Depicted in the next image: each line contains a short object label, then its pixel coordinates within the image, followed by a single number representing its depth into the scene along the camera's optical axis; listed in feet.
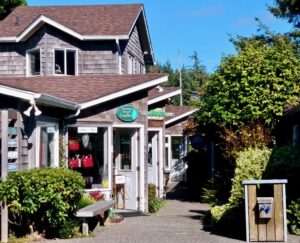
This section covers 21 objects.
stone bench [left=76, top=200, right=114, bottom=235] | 40.37
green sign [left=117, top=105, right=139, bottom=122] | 55.72
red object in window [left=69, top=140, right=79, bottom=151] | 52.20
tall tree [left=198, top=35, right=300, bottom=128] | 60.08
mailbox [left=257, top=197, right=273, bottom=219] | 37.88
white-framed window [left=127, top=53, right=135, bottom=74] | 80.30
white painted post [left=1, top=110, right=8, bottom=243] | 37.86
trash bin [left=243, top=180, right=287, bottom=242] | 37.96
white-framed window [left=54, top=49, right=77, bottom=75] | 75.20
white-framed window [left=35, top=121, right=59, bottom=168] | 44.52
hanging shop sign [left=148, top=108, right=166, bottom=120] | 70.74
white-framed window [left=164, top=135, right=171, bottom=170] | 107.14
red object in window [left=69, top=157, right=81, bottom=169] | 52.46
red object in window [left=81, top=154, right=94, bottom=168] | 53.47
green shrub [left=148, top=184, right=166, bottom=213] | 61.46
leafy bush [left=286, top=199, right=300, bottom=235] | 40.14
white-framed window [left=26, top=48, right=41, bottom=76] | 75.82
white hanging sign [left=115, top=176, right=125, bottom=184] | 57.19
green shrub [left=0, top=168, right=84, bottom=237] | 37.70
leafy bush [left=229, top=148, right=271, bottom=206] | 45.80
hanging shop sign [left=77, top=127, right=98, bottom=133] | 52.65
